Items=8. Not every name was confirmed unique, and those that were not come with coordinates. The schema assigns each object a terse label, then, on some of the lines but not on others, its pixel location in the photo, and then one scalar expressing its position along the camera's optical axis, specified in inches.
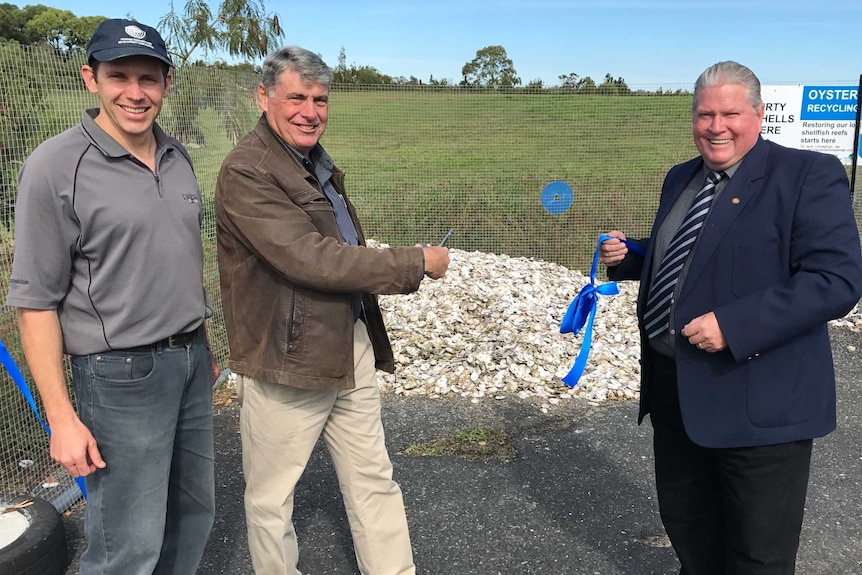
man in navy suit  77.8
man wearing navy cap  74.3
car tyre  107.7
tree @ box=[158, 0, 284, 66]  334.3
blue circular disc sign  274.6
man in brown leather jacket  87.4
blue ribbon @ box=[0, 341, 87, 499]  89.7
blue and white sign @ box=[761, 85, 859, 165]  320.2
